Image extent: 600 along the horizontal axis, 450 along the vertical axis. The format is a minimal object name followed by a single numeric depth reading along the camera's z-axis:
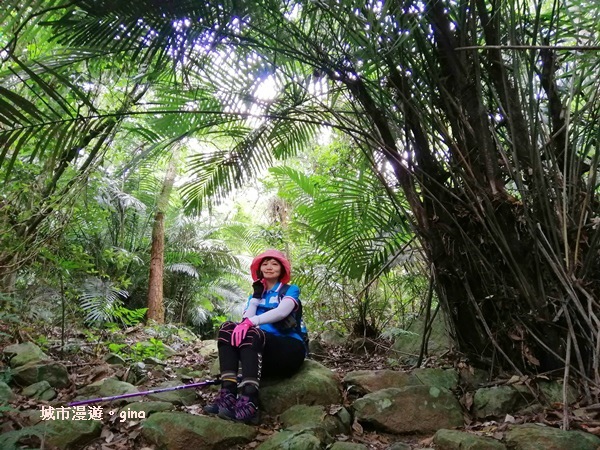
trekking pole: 2.11
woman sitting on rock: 2.13
